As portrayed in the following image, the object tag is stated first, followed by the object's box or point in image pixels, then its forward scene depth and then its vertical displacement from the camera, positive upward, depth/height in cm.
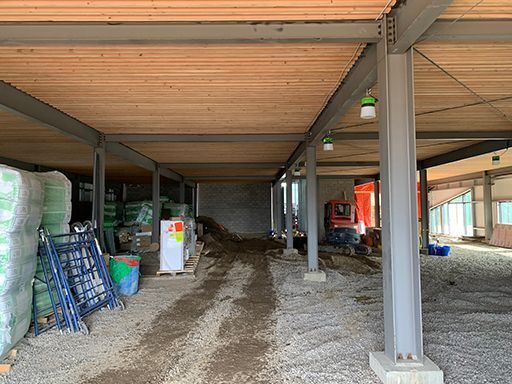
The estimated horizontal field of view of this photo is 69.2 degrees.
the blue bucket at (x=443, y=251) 1241 -138
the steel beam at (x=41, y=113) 500 +158
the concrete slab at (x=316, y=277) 782 -139
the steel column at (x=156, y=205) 1273 +27
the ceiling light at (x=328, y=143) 746 +138
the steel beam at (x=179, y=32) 328 +161
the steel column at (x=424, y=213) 1322 -12
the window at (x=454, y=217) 2003 -43
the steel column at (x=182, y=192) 1697 +98
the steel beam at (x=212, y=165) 1301 +168
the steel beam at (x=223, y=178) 1783 +171
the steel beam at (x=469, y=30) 333 +161
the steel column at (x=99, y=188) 769 +55
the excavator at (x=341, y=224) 1423 -53
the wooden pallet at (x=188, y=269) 835 -130
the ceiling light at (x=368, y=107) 441 +123
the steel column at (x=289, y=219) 1265 -25
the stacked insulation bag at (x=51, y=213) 488 +3
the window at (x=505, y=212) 1647 -15
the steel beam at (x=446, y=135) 826 +167
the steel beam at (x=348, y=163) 1330 +172
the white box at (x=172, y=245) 830 -72
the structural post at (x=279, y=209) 1820 +14
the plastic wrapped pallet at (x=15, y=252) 382 -40
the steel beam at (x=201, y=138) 808 +165
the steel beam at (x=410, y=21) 271 +147
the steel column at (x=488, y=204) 1727 +23
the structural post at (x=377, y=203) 1773 +37
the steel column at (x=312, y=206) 808 +12
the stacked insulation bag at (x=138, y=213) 1367 +3
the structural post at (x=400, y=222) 329 -11
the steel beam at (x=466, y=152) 933 +164
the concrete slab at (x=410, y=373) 315 -139
